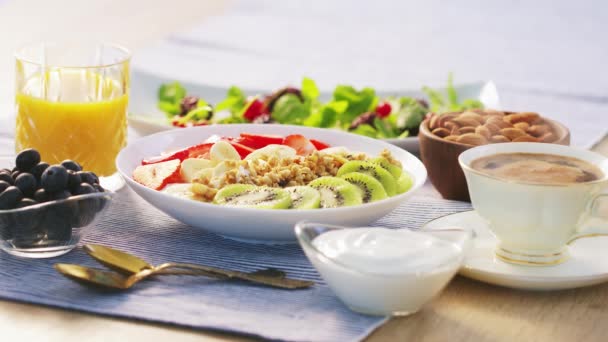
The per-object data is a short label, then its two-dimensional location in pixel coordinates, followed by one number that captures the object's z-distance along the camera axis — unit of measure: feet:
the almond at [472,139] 3.25
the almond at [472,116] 3.35
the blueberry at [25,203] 2.81
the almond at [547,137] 3.24
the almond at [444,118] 3.37
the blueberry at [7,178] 2.87
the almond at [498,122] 3.31
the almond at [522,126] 3.30
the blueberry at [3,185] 2.83
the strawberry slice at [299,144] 3.30
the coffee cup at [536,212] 2.73
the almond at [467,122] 3.33
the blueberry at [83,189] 2.87
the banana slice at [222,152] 3.17
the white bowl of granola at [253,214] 2.83
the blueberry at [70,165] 2.95
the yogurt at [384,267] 2.56
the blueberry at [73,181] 2.87
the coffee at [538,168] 2.81
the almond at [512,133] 3.25
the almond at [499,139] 3.24
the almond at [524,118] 3.34
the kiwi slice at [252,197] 2.90
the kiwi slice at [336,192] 2.94
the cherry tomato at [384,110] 3.98
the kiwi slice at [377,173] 3.07
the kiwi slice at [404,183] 3.13
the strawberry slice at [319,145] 3.38
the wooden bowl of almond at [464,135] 3.26
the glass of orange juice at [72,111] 3.33
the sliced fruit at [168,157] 3.22
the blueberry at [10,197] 2.80
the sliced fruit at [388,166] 3.16
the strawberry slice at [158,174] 3.07
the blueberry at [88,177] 2.92
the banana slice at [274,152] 3.19
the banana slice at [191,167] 3.12
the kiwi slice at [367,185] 2.99
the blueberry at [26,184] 2.84
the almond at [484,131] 3.27
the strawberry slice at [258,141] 3.32
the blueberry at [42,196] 2.84
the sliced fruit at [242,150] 3.26
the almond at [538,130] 3.28
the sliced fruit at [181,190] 2.96
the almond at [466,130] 3.31
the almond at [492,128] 3.28
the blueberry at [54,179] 2.83
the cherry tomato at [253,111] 3.94
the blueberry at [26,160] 2.91
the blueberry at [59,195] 2.83
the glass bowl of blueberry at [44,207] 2.78
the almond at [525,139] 3.24
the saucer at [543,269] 2.74
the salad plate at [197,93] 4.14
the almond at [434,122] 3.38
